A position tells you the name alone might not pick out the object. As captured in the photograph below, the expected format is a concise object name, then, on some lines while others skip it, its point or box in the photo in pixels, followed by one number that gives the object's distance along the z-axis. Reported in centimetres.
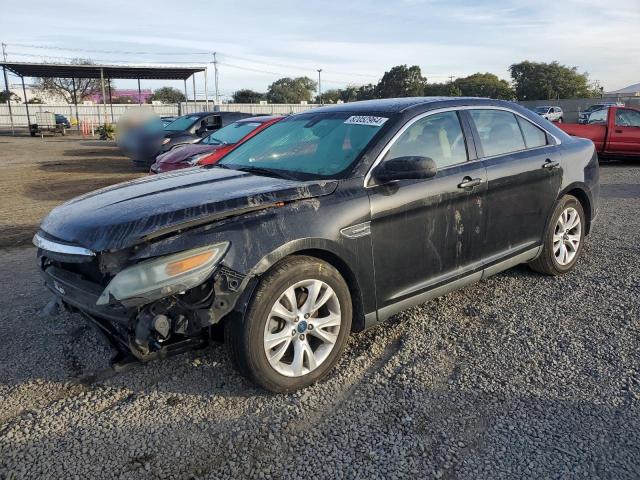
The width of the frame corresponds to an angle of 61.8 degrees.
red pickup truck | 1370
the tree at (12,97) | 6871
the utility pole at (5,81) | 3920
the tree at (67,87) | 7156
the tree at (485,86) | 6550
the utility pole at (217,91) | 6163
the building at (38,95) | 7406
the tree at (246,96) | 7756
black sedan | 280
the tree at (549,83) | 6644
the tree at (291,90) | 8512
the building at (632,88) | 8991
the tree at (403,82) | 7019
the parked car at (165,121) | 1627
